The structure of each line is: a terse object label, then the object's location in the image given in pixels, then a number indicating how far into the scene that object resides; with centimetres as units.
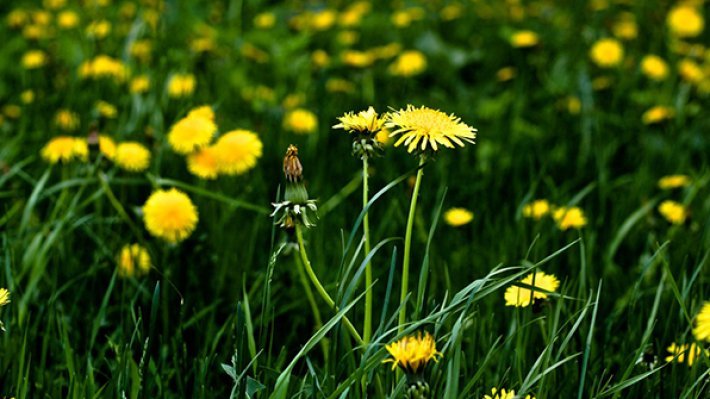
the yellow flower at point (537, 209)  259
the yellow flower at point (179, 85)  283
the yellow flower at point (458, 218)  259
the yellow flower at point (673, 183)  269
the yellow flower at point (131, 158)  265
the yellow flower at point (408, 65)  322
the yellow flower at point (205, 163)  260
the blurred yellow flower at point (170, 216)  253
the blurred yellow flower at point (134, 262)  252
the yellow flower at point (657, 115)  283
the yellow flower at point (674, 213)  263
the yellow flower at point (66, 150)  266
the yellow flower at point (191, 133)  259
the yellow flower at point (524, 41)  313
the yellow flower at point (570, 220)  256
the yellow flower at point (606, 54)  338
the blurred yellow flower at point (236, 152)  258
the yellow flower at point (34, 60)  291
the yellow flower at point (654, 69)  325
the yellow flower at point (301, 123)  282
